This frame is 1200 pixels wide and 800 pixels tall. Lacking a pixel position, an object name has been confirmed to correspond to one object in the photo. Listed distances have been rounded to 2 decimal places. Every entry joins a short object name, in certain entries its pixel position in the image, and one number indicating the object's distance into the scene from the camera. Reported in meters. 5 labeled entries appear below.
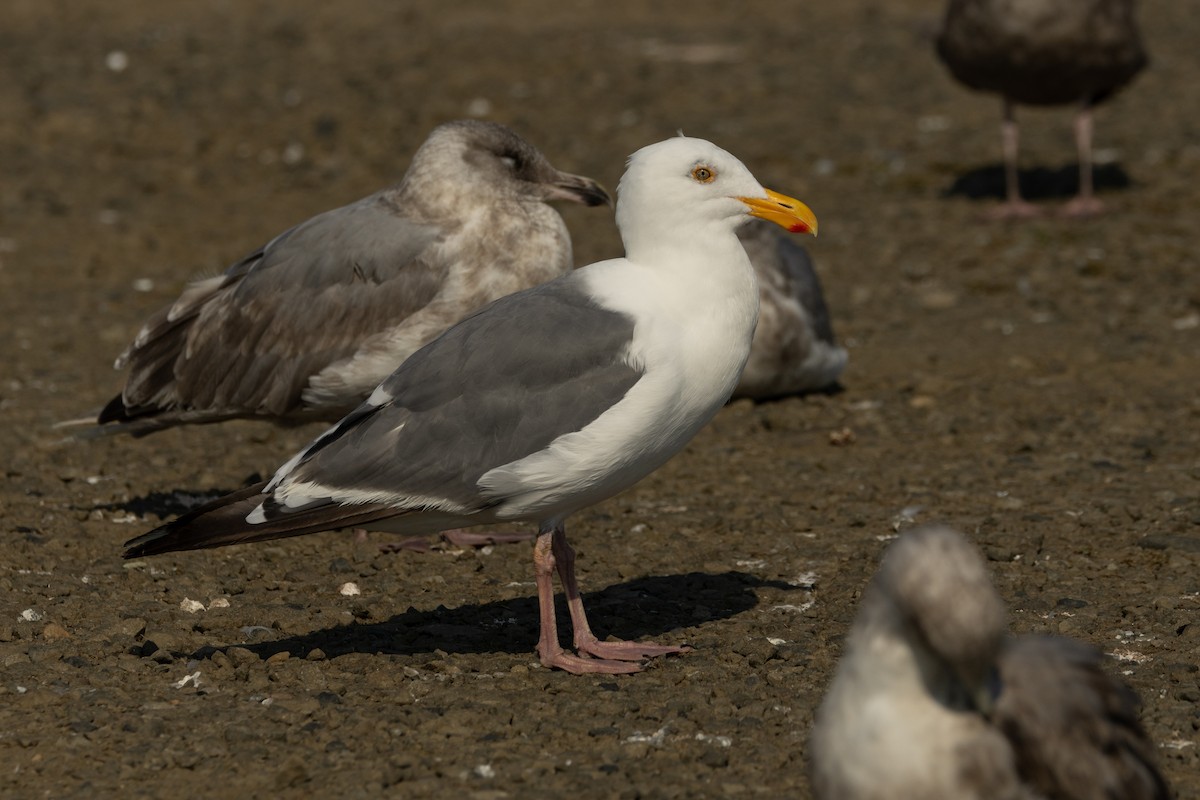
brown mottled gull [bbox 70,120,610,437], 14.59
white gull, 11.20
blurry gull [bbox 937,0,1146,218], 25.78
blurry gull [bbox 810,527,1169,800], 7.39
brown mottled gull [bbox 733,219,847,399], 18.55
